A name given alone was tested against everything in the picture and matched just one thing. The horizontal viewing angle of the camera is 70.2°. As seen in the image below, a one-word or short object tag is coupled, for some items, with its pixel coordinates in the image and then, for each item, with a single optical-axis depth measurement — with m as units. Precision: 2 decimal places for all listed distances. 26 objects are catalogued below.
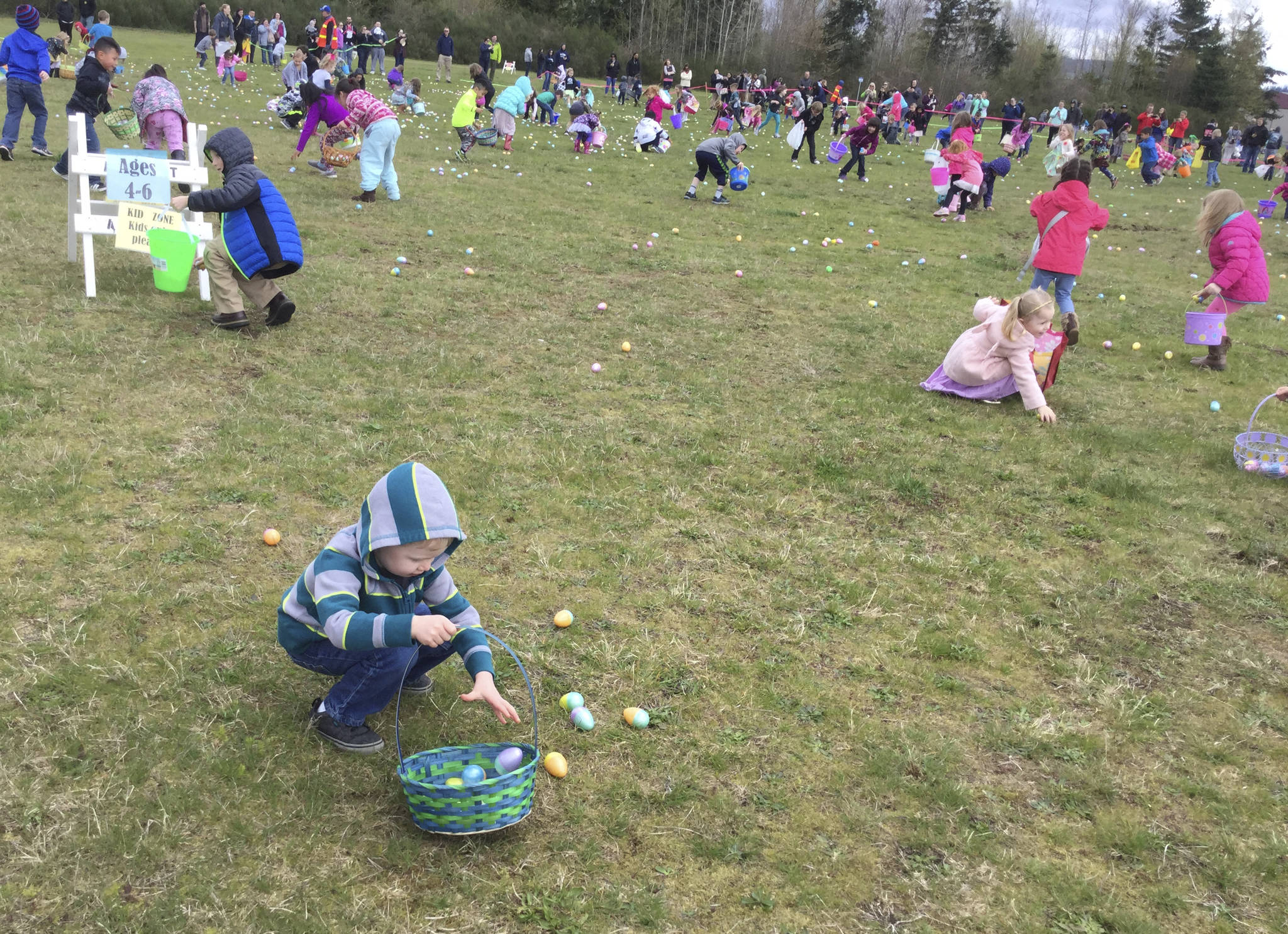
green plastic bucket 6.79
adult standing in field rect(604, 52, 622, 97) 34.91
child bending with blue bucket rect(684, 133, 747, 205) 14.91
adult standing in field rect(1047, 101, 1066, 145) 32.09
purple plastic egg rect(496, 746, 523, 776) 2.90
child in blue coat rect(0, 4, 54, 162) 11.52
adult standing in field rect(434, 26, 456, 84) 31.38
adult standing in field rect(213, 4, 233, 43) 26.55
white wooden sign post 6.94
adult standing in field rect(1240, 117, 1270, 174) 28.28
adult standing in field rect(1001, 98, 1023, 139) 34.67
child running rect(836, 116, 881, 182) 19.27
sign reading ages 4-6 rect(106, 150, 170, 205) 6.88
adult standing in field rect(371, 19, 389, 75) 31.88
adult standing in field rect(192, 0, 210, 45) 27.72
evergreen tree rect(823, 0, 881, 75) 54.19
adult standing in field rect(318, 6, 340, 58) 28.41
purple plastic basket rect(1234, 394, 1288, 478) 6.01
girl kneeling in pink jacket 6.73
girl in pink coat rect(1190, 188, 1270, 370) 8.07
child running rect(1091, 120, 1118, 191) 21.73
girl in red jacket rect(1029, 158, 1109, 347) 8.69
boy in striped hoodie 2.76
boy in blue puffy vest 6.24
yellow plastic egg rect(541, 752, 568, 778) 3.10
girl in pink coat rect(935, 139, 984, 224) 15.65
